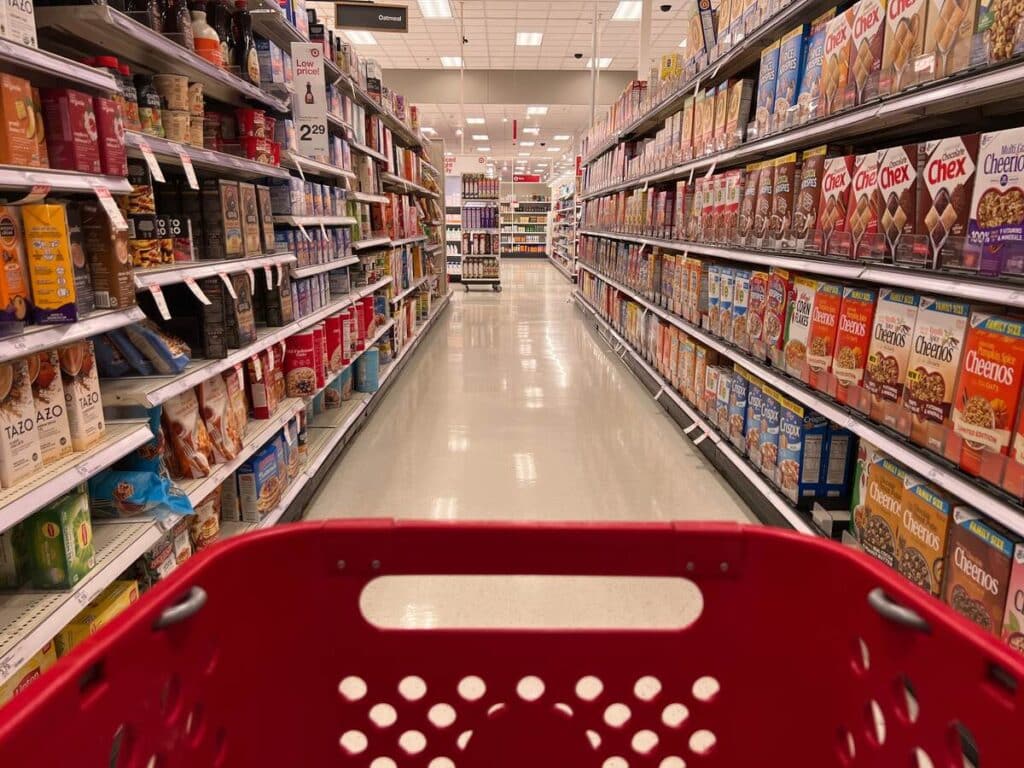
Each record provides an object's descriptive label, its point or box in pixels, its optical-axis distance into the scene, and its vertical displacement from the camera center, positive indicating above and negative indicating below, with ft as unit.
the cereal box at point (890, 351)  6.44 -1.13
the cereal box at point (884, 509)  6.62 -2.67
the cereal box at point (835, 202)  7.49 +0.33
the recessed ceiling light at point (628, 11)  32.39 +10.42
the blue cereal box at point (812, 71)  8.19 +1.92
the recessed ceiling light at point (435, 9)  32.50 +10.49
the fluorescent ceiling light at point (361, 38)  38.03 +10.70
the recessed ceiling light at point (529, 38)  39.07 +10.86
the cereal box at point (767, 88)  9.54 +1.98
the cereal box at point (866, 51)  6.91 +1.81
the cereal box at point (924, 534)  5.91 -2.62
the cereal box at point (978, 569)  5.19 -2.58
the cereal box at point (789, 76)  8.75 +1.98
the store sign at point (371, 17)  22.43 +6.83
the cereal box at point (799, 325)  8.44 -1.15
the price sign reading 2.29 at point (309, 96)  10.59 +2.05
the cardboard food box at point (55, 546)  5.11 -2.29
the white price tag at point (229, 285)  7.70 -0.59
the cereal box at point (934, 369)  5.74 -1.16
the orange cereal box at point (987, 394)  5.06 -1.21
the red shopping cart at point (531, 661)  2.49 -1.74
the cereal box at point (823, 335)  7.79 -1.17
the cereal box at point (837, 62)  7.50 +1.85
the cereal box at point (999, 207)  4.95 +0.18
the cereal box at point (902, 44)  6.23 +1.70
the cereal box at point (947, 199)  5.54 +0.27
